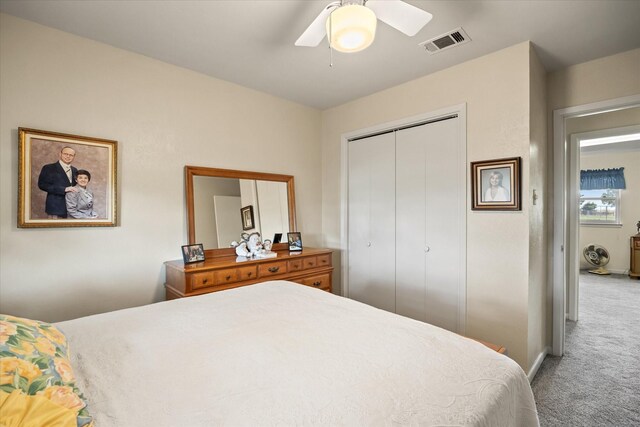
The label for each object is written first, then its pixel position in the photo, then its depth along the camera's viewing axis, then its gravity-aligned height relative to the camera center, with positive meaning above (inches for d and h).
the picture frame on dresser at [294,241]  130.1 -13.6
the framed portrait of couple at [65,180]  77.6 +9.3
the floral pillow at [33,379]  26.3 -16.6
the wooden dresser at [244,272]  90.9 -21.4
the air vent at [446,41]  84.0 +49.4
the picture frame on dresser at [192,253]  98.5 -14.1
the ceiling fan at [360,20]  52.4 +35.6
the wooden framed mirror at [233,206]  108.5 +2.0
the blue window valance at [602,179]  233.8 +21.8
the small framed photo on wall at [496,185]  88.9 +7.1
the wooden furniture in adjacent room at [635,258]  214.1 -38.2
